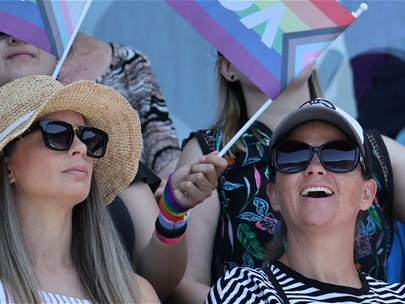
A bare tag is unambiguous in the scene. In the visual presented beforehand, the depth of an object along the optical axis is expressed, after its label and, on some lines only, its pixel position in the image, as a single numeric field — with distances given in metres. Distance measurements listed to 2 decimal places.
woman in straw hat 5.35
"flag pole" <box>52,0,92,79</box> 6.24
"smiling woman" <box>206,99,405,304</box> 5.47
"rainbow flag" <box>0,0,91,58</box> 6.37
